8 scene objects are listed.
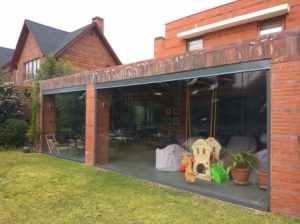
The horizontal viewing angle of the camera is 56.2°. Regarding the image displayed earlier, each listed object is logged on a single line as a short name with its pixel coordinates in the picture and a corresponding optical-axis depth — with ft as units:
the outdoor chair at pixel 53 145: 38.14
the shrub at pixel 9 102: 42.45
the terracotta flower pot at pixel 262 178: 19.29
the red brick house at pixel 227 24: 32.83
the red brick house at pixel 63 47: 66.59
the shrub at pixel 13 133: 41.01
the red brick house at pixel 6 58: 84.87
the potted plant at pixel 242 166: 20.88
